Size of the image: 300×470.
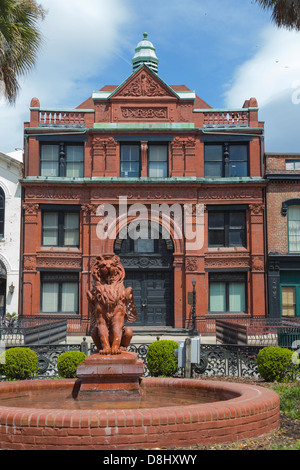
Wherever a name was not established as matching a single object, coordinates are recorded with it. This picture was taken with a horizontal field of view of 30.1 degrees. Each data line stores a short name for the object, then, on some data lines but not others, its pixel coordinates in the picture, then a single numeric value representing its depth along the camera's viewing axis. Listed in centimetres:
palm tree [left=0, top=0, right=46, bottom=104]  1795
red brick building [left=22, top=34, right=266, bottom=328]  3309
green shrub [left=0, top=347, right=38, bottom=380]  1510
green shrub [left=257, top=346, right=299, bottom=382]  1464
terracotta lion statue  1042
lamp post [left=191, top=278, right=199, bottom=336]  3116
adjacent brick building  3294
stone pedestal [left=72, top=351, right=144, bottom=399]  998
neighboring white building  3284
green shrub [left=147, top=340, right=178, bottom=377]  1580
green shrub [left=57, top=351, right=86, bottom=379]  1509
